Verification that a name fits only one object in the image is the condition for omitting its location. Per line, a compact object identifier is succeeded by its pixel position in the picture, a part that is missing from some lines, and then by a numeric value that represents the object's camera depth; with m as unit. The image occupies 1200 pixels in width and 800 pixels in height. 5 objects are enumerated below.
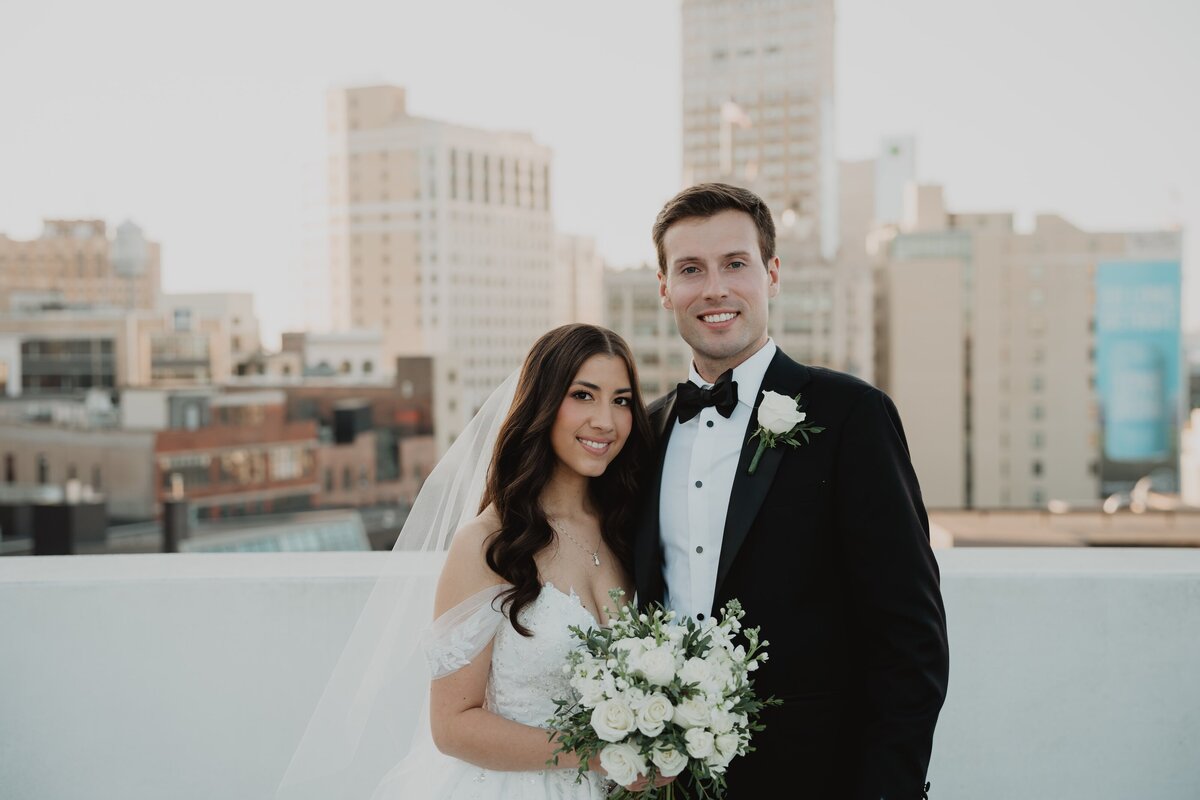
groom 2.00
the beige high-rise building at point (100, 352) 67.25
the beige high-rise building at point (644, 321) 66.75
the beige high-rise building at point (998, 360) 68.00
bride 2.21
